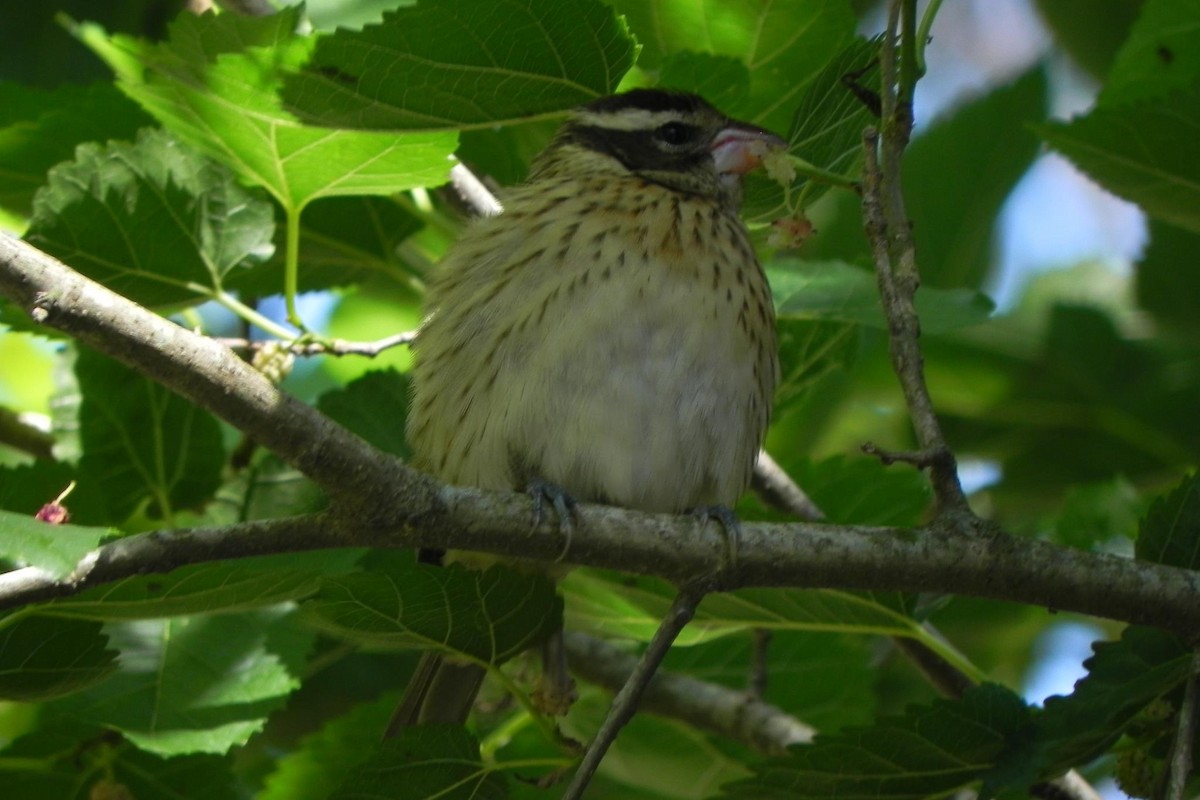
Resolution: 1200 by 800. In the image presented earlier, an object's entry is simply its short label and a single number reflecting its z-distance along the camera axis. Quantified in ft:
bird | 22.53
